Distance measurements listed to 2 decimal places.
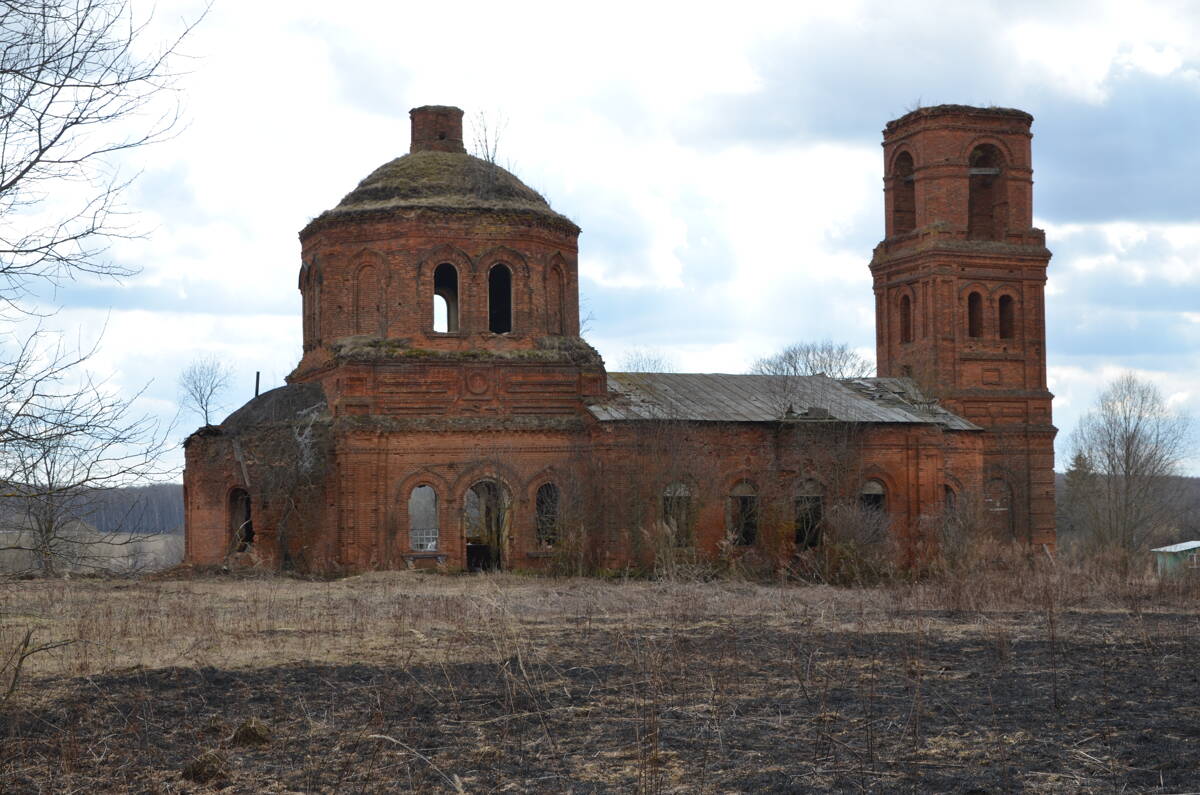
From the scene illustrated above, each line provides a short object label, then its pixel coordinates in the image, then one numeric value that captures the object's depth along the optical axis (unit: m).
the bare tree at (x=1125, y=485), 50.94
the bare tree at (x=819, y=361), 52.88
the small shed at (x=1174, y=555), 31.17
